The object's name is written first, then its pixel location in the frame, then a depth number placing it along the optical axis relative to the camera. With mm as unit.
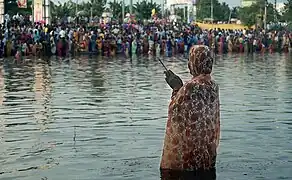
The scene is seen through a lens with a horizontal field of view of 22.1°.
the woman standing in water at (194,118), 8461
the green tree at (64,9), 88062
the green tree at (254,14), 88562
